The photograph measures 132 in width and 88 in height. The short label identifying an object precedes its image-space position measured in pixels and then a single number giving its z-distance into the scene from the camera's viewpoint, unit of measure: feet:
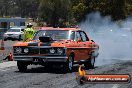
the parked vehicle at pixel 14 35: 164.25
